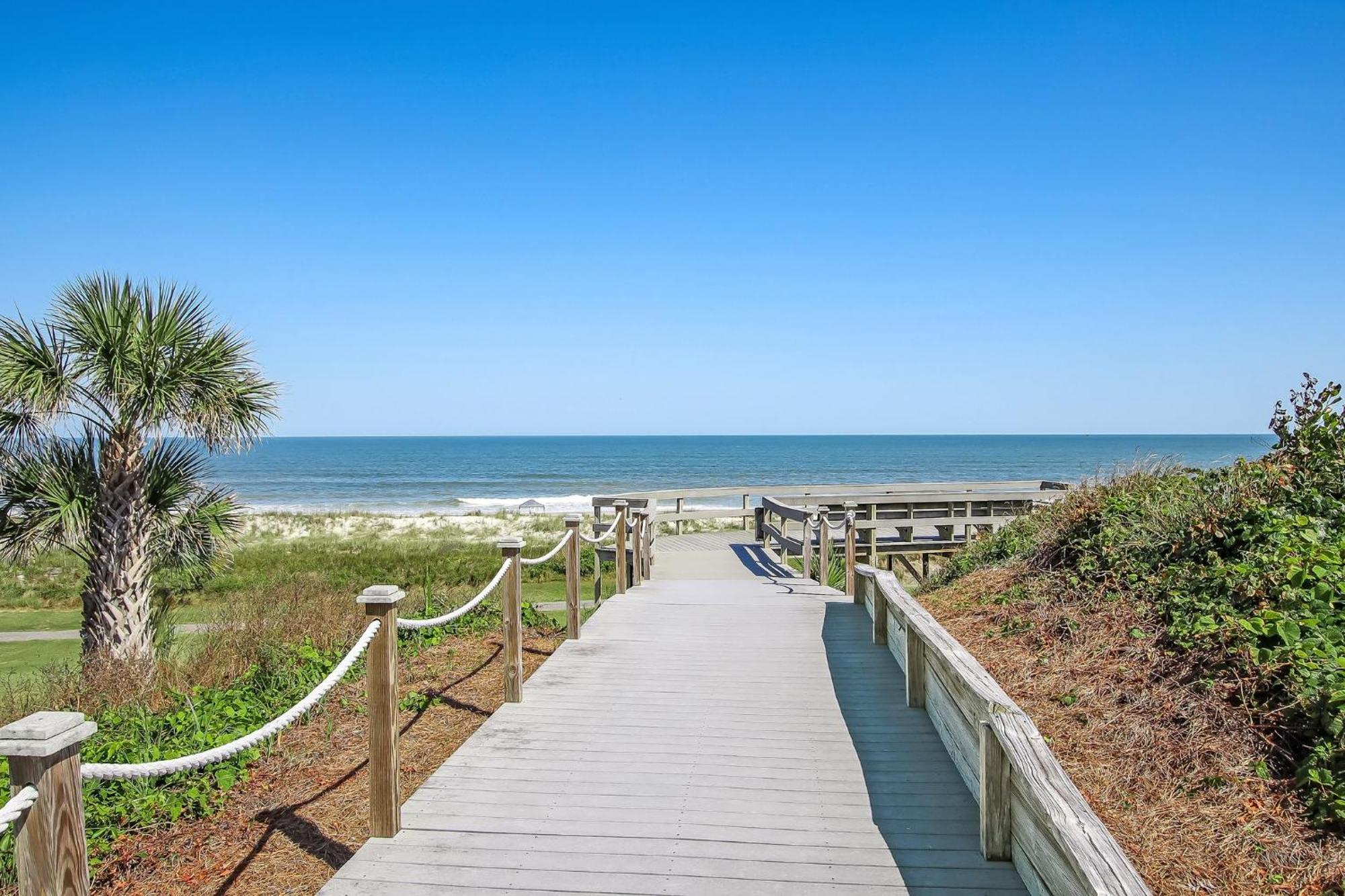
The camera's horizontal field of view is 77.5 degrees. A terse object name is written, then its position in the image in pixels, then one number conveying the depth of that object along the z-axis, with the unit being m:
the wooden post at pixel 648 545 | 13.12
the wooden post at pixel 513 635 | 6.34
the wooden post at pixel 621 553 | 11.18
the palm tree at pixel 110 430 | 8.48
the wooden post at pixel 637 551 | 12.33
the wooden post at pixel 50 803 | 2.28
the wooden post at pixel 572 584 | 8.21
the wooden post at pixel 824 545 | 11.52
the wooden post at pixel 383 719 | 4.09
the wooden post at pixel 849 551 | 11.11
